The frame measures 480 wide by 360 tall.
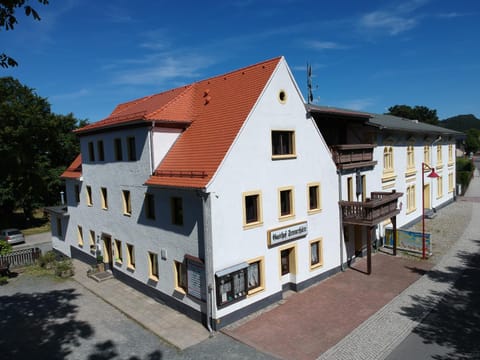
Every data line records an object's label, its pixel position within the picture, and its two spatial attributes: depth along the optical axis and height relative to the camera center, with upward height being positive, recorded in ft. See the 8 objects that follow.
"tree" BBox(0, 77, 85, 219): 117.80 +7.75
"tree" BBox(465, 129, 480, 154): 380.17 +5.48
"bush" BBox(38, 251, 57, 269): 76.13 -20.57
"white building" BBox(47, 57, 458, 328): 43.73 -5.09
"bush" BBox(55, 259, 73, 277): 68.14 -20.38
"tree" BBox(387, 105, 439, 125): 333.21 +35.83
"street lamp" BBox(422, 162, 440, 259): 67.26 -18.90
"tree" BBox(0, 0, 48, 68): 27.04 +12.41
